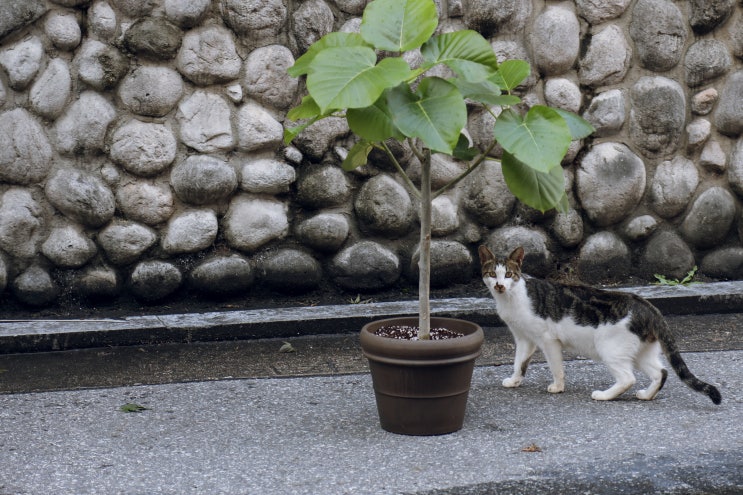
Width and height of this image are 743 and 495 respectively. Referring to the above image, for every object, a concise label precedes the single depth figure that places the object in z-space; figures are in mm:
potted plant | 6637
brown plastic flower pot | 7355
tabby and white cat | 8422
